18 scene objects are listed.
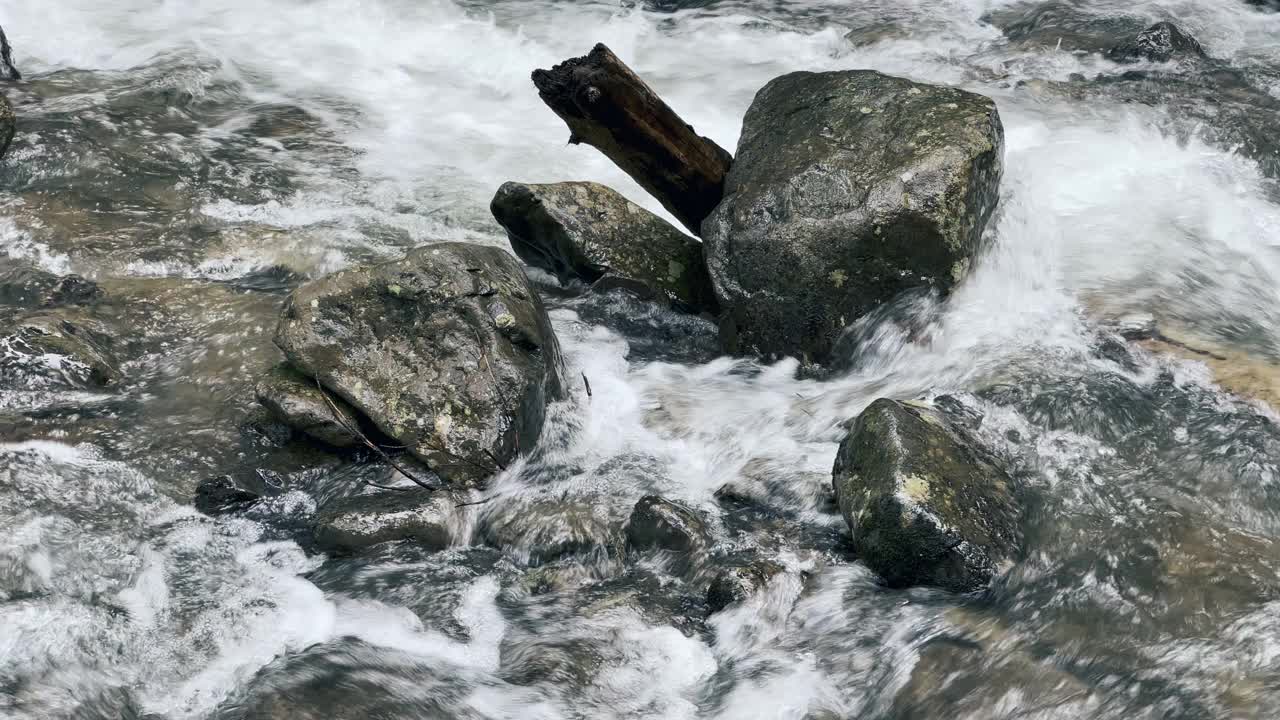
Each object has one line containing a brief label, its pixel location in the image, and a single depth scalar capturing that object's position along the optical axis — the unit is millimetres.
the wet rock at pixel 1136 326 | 6266
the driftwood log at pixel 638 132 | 6258
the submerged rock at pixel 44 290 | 6684
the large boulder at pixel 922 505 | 4617
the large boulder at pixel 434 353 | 5441
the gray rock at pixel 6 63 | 9992
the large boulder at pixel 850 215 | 6090
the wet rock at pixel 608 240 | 6840
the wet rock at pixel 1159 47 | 10289
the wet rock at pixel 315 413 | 5480
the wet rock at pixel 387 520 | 5039
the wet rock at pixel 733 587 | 4672
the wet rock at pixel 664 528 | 4977
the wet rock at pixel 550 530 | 5082
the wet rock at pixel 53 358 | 5840
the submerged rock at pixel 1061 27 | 10883
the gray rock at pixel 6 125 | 8289
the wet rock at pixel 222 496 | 5227
